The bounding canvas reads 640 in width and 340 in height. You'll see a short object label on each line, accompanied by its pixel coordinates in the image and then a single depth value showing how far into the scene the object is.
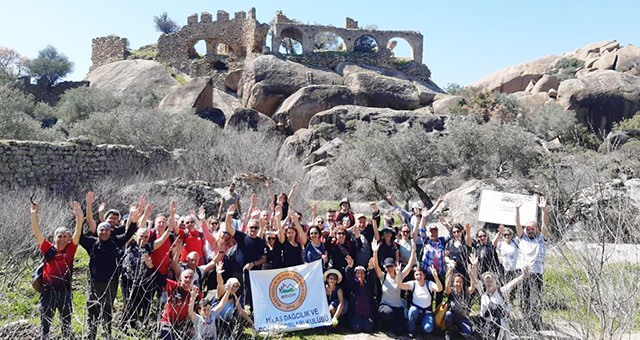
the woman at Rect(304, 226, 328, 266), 8.94
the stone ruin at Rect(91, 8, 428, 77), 42.38
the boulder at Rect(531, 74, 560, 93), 44.08
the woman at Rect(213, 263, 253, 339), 7.48
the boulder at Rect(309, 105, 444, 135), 29.19
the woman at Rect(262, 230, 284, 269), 8.77
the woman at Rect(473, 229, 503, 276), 8.60
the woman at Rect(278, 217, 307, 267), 8.82
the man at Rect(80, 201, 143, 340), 7.17
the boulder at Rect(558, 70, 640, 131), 33.53
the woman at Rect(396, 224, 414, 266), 9.42
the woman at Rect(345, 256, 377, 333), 8.70
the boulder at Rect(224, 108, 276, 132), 29.25
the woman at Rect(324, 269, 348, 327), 8.78
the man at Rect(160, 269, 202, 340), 6.85
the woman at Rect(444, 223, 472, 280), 8.89
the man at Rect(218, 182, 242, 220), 13.31
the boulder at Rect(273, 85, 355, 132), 32.62
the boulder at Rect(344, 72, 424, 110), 34.66
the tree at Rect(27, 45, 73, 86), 44.56
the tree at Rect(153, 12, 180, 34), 54.34
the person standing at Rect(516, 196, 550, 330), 8.36
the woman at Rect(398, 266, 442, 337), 8.69
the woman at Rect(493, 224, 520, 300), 8.77
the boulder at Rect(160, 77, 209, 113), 31.42
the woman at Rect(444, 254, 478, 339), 8.45
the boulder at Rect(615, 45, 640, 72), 46.51
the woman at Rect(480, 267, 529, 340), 7.52
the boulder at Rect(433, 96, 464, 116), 34.18
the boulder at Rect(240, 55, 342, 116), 35.44
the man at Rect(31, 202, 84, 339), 6.90
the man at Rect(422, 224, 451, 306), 9.02
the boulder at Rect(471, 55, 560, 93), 51.66
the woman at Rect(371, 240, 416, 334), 8.76
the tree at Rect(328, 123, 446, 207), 20.56
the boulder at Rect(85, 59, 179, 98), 37.69
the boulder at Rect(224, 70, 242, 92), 40.38
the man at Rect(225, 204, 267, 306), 8.60
